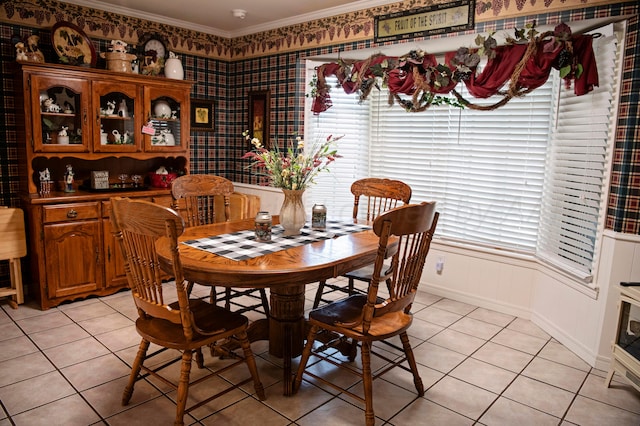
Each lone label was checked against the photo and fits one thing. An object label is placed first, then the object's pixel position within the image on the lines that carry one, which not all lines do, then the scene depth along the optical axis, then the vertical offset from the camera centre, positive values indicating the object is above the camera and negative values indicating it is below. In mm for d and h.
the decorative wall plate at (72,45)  3664 +834
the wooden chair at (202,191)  2939 -277
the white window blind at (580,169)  2830 -68
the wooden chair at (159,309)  1845 -706
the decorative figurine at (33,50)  3527 +746
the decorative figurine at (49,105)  3580 +320
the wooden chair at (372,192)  3130 -278
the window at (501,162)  3004 -39
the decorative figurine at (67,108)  3691 +312
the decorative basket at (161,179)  4414 -295
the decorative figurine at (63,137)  3671 +76
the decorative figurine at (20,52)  3461 +707
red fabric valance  2793 +607
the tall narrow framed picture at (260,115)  4875 +397
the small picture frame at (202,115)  4980 +387
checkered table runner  2260 -492
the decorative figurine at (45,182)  3686 -293
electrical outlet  3983 -952
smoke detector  4203 +1280
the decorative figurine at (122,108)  4002 +348
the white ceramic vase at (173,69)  4336 +762
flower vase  2627 -344
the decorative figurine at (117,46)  3922 +875
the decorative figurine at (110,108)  3926 +344
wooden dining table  1977 -520
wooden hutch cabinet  3473 -47
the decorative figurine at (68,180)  3832 -282
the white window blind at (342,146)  4527 +77
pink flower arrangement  2590 -82
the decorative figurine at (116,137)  4012 +94
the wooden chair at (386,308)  2004 -749
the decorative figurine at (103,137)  3885 +90
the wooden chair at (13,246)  3402 -760
